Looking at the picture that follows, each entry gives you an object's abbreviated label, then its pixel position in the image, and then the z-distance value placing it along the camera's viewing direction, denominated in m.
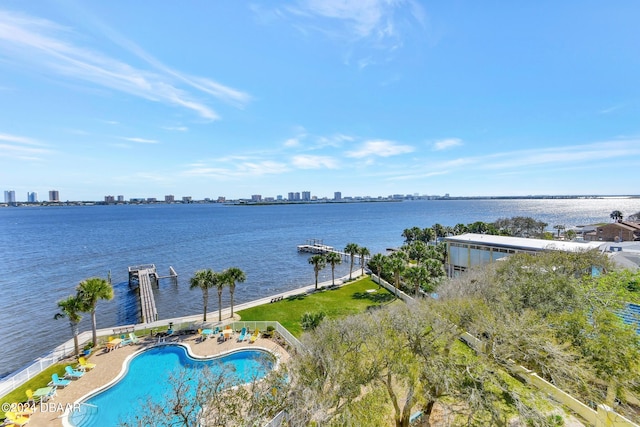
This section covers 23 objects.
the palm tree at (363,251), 43.04
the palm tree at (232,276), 27.41
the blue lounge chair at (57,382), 17.77
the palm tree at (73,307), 20.62
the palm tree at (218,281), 27.08
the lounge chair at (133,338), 23.31
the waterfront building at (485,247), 30.70
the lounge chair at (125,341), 22.92
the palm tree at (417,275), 31.16
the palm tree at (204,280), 26.89
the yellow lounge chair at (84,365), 19.42
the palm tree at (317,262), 37.52
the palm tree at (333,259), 39.38
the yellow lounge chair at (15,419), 14.19
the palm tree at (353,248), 43.62
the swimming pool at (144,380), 15.79
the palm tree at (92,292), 21.14
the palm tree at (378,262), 37.72
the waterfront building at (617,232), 53.02
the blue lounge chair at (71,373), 18.80
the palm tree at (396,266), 33.88
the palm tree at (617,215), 82.89
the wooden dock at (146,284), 32.72
